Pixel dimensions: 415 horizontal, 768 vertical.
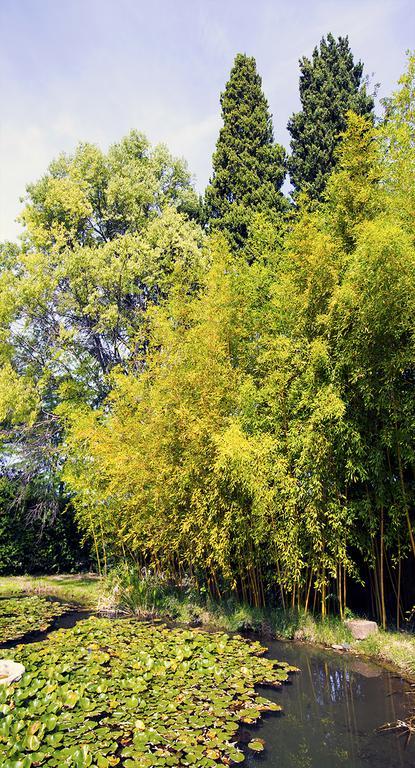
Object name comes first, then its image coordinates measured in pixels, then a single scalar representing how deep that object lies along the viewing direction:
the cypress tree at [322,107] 12.05
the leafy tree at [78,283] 9.95
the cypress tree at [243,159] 12.30
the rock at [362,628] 4.87
